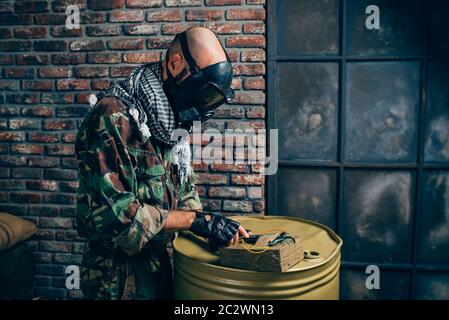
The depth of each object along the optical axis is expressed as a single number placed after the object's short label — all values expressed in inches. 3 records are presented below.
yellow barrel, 59.6
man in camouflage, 64.8
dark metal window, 96.4
